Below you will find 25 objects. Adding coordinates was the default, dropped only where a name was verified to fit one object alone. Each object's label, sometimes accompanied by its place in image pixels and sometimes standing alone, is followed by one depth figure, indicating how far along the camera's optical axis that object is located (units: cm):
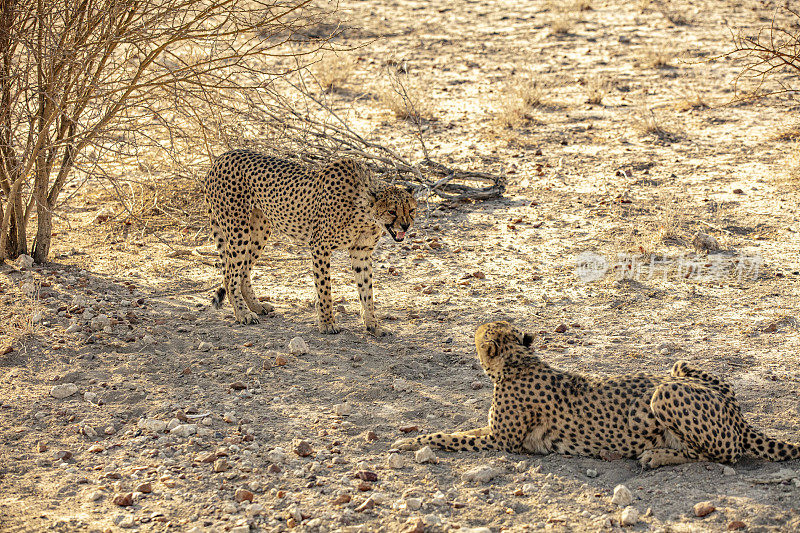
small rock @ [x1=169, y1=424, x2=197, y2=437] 1002
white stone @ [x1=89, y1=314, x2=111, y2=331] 1303
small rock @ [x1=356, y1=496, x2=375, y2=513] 850
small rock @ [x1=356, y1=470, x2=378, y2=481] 906
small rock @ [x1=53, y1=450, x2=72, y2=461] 958
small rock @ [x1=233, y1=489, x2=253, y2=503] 870
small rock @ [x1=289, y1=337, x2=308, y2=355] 1233
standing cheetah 1287
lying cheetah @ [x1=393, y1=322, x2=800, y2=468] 870
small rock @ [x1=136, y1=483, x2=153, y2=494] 887
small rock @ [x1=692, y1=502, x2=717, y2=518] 805
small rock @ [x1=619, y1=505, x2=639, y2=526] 802
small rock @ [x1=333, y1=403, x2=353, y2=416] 1063
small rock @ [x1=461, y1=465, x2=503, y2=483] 902
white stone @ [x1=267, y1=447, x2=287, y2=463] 946
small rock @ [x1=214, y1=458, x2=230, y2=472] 928
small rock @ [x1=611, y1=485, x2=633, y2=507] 838
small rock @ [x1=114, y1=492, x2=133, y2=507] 864
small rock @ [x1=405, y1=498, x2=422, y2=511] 852
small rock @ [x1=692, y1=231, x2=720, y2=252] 1534
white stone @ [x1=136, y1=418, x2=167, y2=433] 1015
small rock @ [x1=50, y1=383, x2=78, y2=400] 1102
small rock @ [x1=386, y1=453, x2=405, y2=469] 932
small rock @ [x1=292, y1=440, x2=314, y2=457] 960
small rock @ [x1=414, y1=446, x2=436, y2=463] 938
